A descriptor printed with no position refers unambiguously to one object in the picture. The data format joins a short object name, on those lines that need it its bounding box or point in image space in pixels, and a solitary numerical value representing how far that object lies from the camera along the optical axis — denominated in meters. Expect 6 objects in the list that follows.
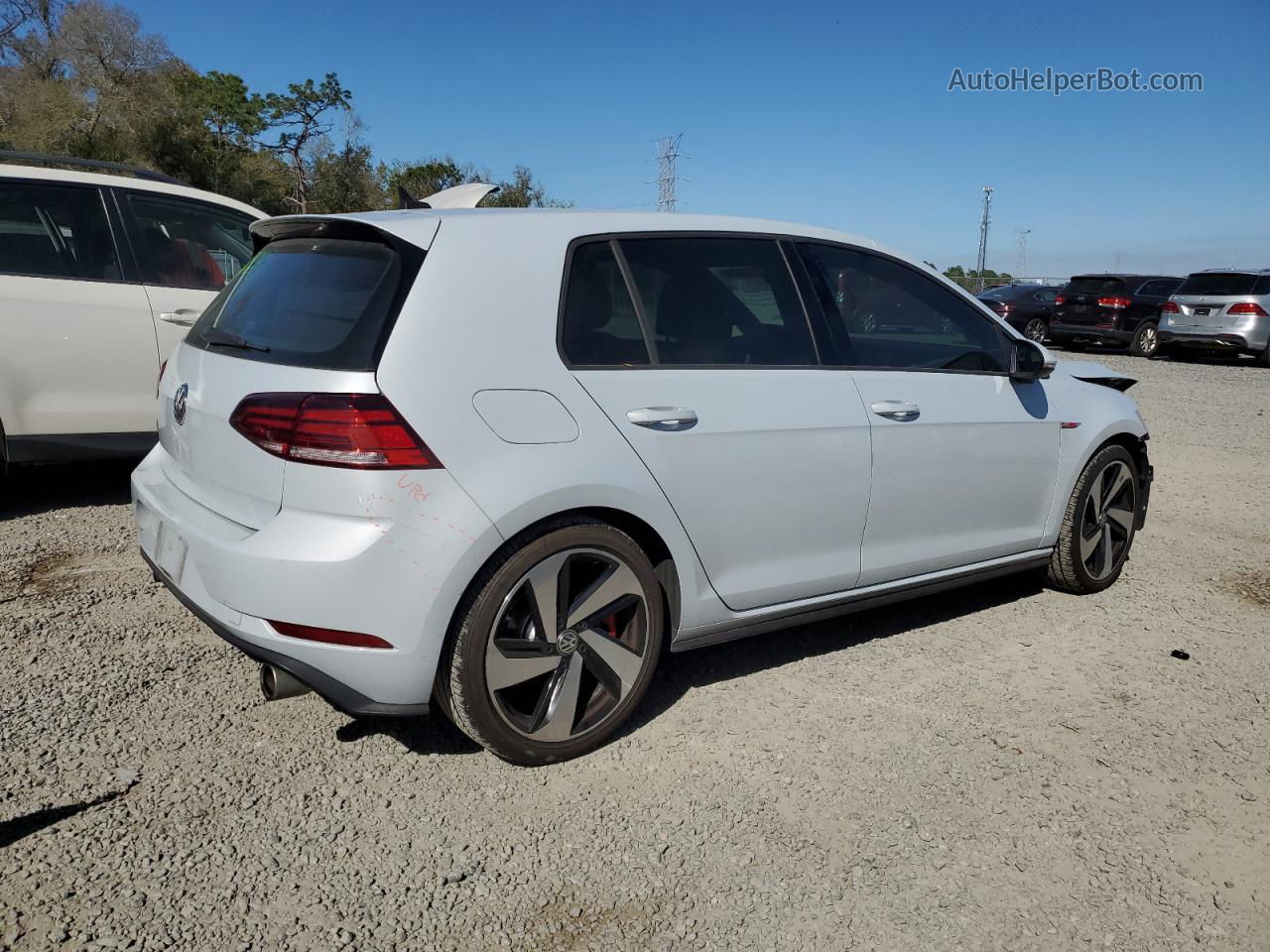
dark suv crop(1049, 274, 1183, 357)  19.91
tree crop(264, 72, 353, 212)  52.62
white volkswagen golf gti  2.67
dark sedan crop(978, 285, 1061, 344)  22.86
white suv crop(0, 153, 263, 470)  5.27
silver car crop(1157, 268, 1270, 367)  17.28
